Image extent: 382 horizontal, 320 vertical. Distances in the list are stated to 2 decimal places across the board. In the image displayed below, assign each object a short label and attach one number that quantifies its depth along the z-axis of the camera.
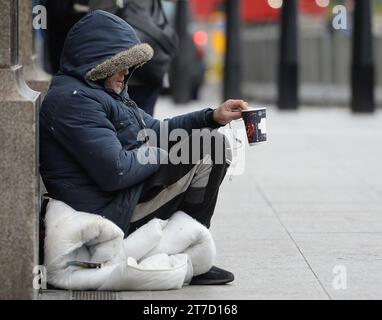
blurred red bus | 56.37
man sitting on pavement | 10.93
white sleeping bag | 10.91
